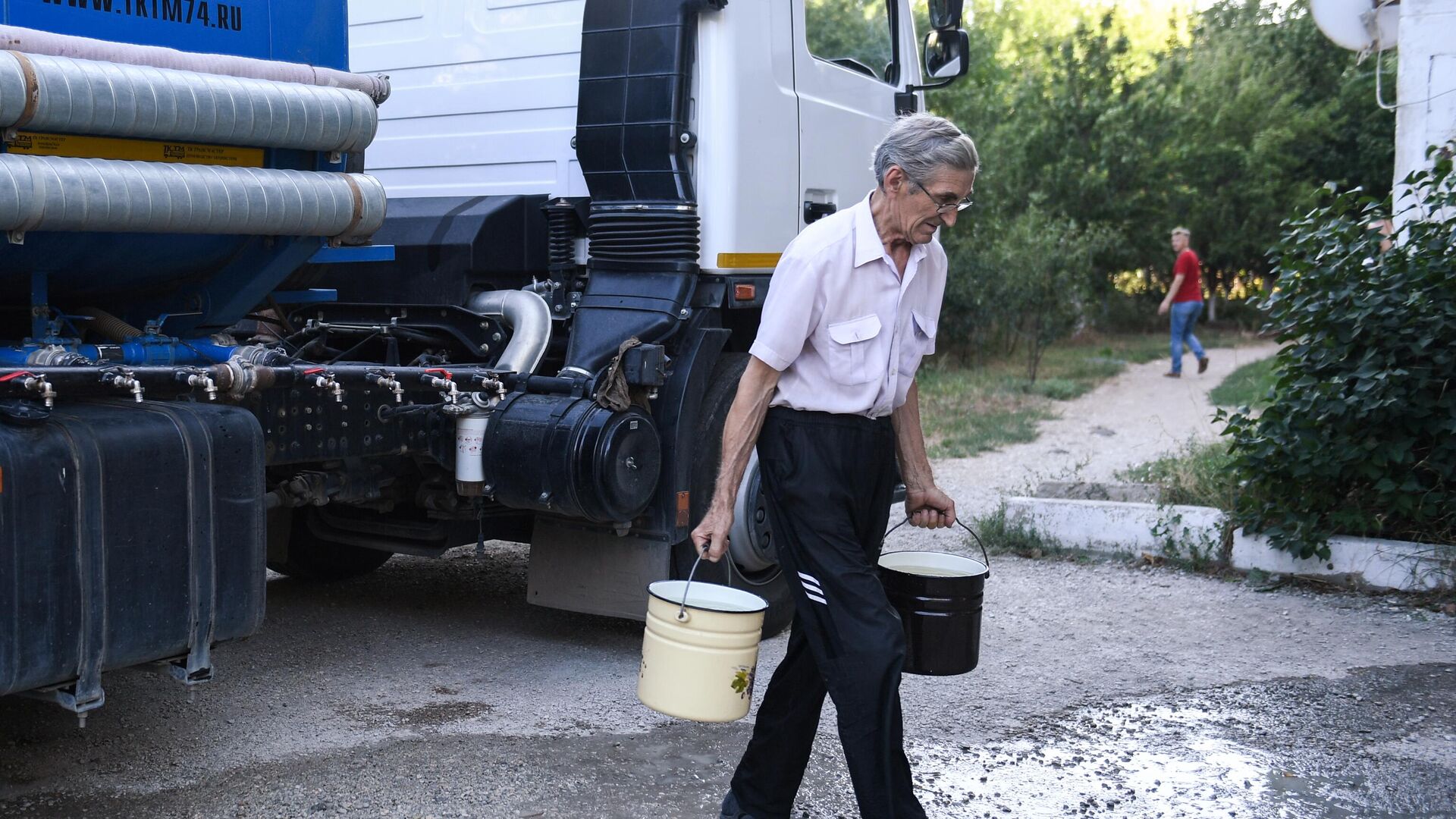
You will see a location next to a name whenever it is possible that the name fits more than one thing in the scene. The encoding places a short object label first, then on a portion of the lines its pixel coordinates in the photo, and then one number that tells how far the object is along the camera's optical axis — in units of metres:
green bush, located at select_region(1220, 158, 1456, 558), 6.04
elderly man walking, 3.13
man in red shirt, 15.71
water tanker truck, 3.29
